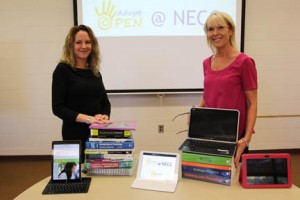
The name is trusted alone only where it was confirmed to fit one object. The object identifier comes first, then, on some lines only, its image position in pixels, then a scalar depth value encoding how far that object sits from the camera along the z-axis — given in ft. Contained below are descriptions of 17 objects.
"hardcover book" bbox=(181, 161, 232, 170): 4.78
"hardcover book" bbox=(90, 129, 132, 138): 5.17
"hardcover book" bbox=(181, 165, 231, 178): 4.79
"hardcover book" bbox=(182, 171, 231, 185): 4.82
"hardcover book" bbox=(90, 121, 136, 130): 5.16
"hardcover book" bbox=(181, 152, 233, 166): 4.75
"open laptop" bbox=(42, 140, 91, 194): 4.92
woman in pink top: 5.51
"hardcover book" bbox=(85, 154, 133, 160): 5.16
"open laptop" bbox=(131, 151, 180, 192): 4.84
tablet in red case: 4.75
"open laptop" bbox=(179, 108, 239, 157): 5.05
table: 4.42
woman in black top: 6.05
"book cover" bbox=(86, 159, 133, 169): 5.18
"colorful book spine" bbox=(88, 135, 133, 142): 5.16
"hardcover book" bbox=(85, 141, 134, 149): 5.15
